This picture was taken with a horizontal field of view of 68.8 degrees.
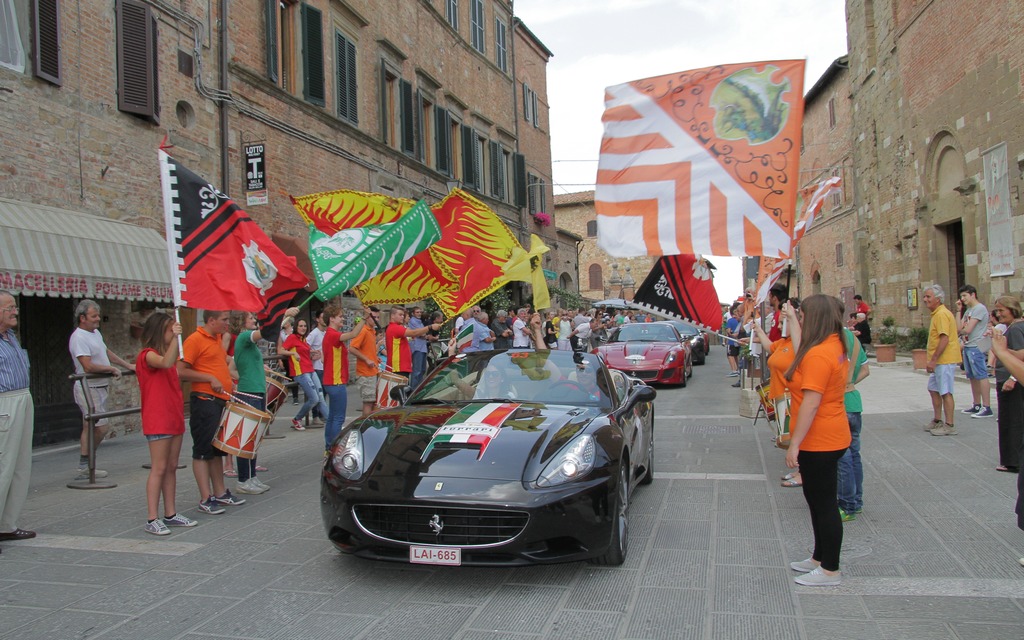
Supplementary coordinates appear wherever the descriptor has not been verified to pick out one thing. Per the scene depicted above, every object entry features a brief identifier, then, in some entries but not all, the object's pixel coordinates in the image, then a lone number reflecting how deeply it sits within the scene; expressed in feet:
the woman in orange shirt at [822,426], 13.25
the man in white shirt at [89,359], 24.50
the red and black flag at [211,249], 19.99
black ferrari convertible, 13.35
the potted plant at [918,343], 55.52
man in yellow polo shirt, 28.14
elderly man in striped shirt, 17.01
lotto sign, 44.50
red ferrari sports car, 50.37
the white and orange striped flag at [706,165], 20.83
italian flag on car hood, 15.10
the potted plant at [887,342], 64.95
